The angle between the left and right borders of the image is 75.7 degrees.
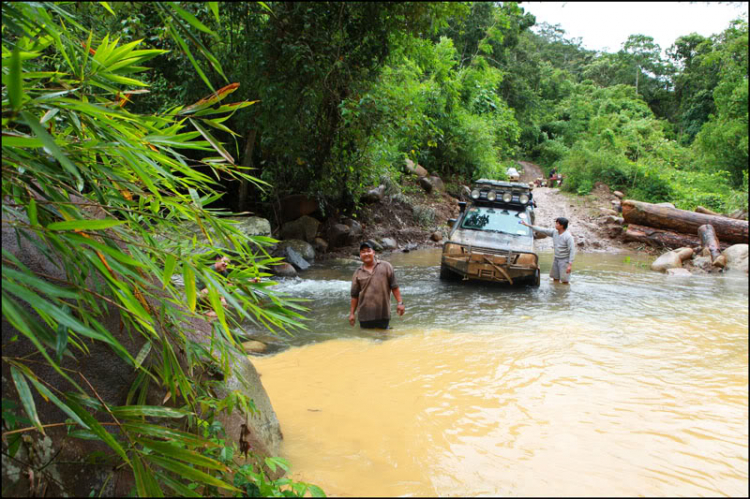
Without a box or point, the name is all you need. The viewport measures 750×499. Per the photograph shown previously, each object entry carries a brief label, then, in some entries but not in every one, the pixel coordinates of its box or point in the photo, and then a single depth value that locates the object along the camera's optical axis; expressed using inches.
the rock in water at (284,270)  454.0
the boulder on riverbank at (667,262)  497.2
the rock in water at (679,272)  463.5
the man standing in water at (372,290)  262.5
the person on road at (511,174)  1014.0
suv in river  371.6
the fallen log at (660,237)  587.2
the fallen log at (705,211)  578.6
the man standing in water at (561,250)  390.6
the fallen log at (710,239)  501.4
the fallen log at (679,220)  526.6
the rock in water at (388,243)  621.3
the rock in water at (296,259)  480.4
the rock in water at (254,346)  248.5
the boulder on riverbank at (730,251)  418.0
